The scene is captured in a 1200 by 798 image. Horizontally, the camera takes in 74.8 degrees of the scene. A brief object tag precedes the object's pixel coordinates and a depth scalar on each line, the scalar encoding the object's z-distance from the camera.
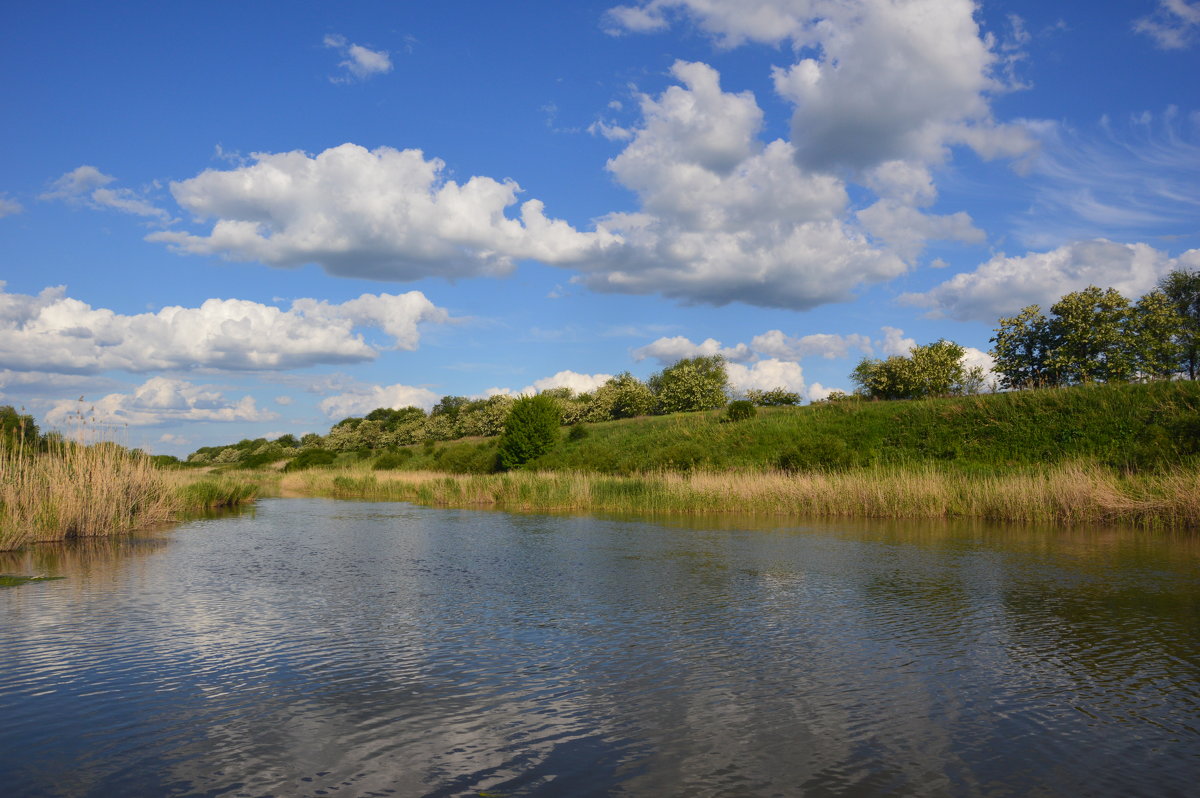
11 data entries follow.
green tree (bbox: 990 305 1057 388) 57.28
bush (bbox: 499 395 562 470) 48.81
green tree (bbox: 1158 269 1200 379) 56.44
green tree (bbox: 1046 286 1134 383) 51.42
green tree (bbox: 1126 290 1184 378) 50.62
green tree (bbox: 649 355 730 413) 71.50
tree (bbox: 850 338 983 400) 59.16
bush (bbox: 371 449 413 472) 63.94
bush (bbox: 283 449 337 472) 64.34
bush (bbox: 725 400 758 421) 50.44
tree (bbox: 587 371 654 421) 77.19
